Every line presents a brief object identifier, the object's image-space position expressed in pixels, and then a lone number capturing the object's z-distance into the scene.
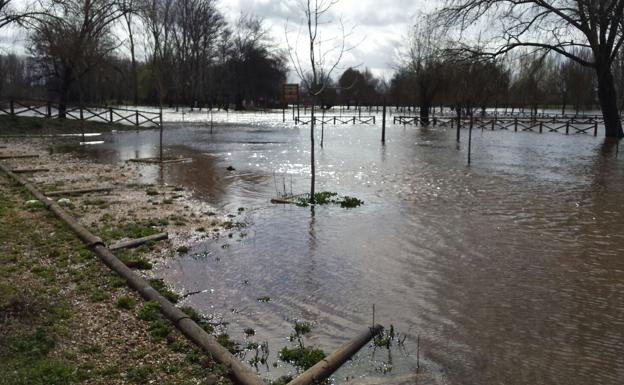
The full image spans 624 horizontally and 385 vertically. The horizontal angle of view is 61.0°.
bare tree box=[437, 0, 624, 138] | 25.75
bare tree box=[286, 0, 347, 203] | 10.33
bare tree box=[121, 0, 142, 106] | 33.66
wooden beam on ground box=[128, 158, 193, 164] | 17.42
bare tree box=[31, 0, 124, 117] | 28.67
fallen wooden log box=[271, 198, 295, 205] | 10.63
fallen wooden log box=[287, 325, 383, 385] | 3.68
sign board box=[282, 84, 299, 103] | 71.15
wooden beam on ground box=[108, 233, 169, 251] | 7.00
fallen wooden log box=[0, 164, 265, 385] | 3.74
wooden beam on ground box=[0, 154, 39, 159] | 17.23
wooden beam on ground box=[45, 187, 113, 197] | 10.52
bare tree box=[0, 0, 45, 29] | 27.77
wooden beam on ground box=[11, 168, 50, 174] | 13.90
